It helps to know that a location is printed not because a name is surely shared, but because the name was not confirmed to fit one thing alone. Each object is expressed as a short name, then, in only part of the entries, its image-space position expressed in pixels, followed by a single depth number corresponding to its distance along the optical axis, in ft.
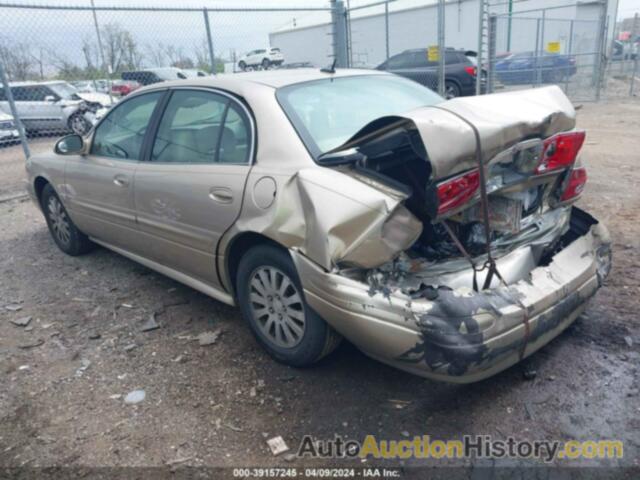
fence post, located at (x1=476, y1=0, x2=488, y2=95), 31.20
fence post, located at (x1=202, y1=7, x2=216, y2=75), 26.51
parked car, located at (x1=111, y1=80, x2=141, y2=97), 48.68
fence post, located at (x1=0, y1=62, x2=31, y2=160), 22.27
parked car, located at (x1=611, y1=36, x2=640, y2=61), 83.11
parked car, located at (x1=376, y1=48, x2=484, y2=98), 48.16
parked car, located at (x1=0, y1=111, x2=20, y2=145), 40.24
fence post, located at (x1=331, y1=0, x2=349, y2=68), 30.89
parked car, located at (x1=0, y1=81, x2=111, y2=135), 45.39
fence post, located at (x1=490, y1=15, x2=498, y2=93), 34.83
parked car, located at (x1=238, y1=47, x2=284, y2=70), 87.04
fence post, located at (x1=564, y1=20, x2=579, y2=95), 52.94
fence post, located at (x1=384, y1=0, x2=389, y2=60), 37.00
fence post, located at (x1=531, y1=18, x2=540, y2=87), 47.70
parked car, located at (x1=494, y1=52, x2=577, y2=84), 51.16
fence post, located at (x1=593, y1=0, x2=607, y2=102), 46.60
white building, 66.59
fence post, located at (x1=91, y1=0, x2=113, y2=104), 24.39
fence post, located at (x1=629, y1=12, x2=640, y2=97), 59.53
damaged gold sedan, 7.68
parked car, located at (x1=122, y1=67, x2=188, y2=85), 42.60
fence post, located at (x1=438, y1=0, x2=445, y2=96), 28.48
